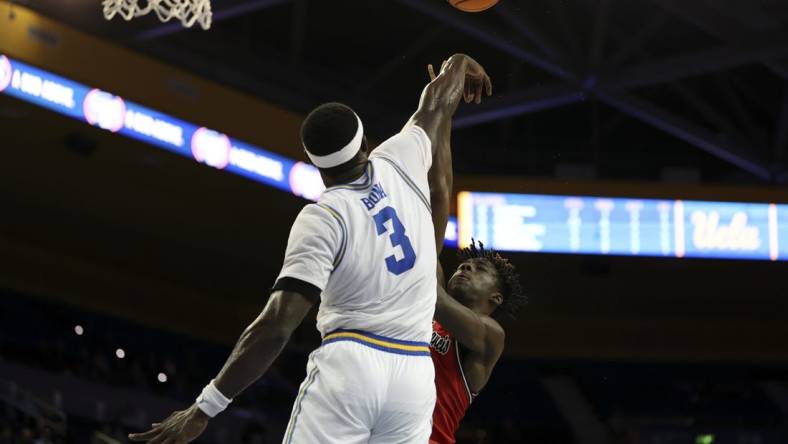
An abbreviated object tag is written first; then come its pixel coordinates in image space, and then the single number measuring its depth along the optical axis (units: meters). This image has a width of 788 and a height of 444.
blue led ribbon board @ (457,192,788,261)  16.16
